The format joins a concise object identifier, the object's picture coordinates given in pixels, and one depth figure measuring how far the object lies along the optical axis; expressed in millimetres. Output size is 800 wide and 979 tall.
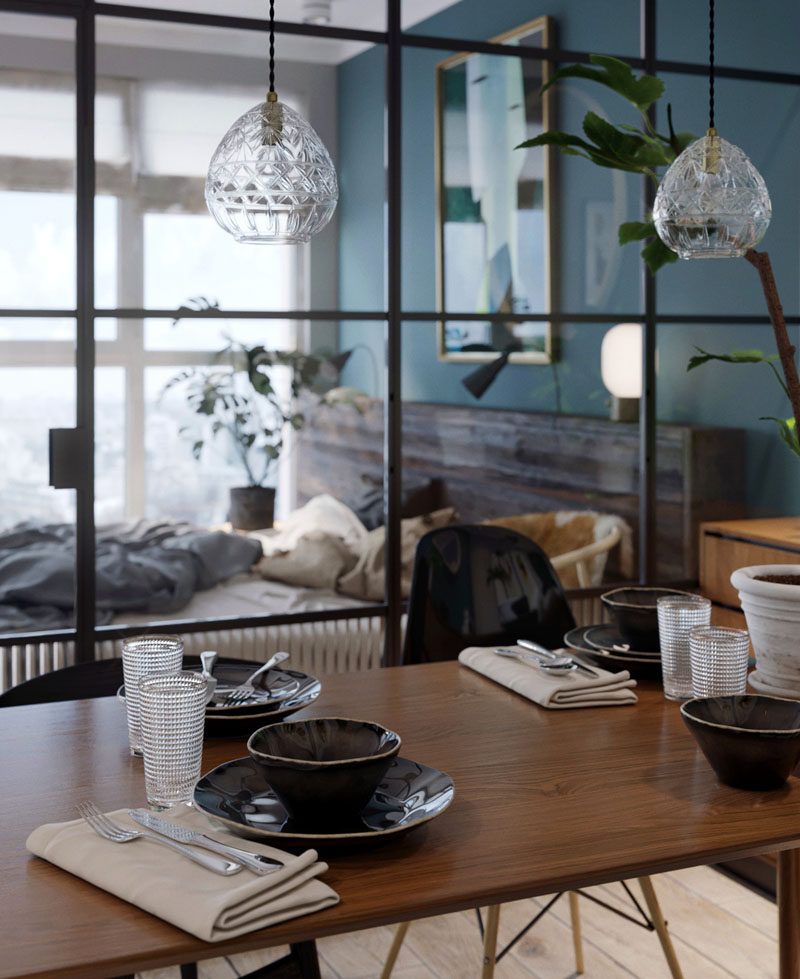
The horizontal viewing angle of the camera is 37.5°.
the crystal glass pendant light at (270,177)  1898
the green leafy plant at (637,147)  2133
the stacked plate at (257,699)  1758
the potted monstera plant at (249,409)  3143
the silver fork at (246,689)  1849
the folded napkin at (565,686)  1934
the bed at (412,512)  3213
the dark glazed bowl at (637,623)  2143
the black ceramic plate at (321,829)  1300
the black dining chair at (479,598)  2646
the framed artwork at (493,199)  3355
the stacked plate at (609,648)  2096
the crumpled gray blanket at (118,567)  3010
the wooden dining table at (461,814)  1154
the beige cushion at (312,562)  3260
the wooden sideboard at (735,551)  3395
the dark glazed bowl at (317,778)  1302
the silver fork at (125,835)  1226
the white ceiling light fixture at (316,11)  3201
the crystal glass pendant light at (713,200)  1927
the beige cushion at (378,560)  3352
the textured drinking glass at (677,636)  1928
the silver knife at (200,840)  1224
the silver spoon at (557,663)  2029
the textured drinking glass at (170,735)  1460
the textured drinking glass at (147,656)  1724
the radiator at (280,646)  3020
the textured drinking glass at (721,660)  1812
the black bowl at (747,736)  1500
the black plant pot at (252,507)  3191
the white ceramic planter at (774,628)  1948
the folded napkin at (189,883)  1136
